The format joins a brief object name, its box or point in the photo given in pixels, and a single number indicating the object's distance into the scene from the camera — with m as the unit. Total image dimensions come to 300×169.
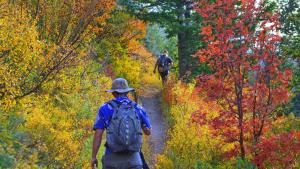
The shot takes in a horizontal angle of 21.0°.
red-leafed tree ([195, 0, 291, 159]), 13.36
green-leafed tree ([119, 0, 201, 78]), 32.19
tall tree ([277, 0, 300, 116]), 15.90
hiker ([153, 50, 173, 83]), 32.57
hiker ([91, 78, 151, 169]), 9.02
